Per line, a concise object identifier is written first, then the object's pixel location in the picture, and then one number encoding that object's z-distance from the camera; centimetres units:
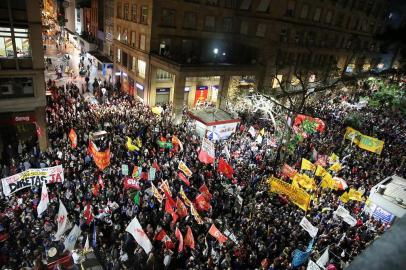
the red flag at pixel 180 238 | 1276
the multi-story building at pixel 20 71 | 1855
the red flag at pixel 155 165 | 1745
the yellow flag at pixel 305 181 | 1747
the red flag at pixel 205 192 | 1544
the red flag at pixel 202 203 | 1501
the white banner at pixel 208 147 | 1876
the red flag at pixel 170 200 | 1449
